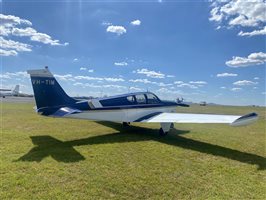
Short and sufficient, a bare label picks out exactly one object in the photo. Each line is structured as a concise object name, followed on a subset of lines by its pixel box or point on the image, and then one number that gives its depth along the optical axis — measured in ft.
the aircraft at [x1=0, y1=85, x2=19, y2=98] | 261.24
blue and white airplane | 33.42
